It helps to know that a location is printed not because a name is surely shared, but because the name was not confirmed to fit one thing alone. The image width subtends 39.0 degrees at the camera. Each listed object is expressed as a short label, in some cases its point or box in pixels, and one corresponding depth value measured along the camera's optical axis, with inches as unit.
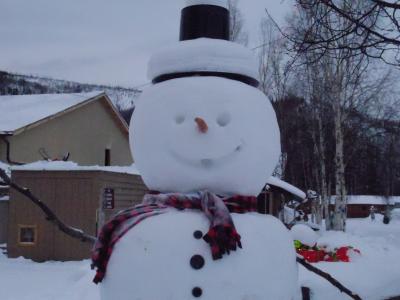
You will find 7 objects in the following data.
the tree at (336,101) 673.6
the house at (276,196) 600.4
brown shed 471.2
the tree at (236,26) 744.3
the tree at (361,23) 220.9
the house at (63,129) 627.8
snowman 108.6
